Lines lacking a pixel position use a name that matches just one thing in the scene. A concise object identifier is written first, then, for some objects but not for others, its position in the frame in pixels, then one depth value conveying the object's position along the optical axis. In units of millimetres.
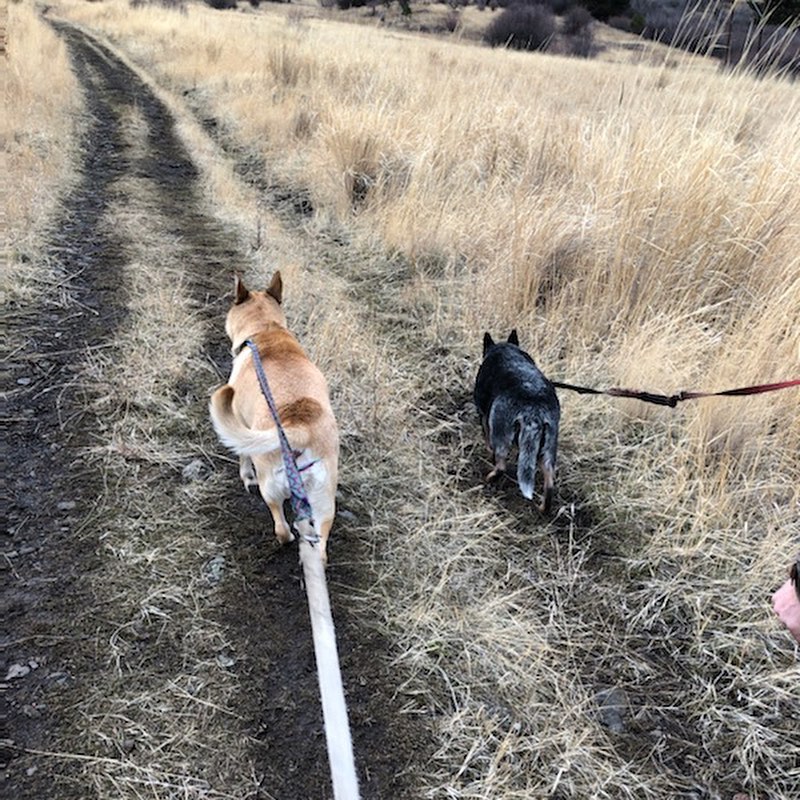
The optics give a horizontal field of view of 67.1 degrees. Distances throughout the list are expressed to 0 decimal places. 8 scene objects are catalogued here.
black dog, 2904
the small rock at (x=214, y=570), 2564
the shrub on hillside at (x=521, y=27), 22269
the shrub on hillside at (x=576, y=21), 26006
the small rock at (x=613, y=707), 2138
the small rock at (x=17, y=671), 2102
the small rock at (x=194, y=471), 3141
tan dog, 2152
